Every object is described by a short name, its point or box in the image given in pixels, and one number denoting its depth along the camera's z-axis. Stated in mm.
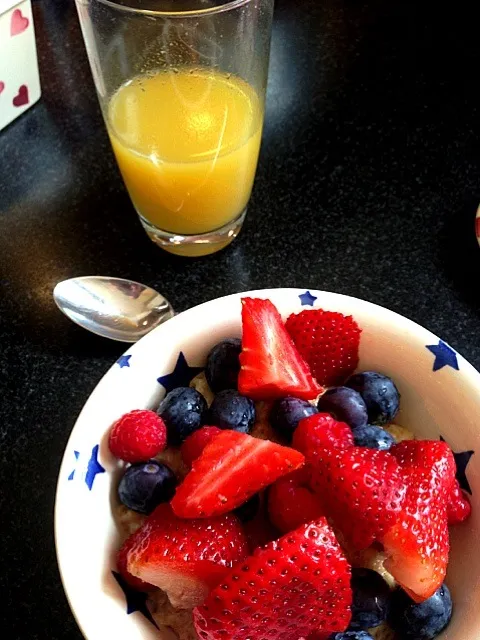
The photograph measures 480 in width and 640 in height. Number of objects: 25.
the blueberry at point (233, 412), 195
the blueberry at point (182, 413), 197
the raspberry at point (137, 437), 186
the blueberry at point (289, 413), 195
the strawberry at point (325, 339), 208
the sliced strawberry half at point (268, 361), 197
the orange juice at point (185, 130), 250
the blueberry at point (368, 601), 169
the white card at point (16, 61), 295
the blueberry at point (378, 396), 204
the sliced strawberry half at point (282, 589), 156
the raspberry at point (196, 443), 188
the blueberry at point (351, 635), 169
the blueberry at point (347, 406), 198
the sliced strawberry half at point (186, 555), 166
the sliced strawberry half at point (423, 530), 166
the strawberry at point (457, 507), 184
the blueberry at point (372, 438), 192
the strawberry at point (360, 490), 168
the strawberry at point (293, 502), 175
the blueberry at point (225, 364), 206
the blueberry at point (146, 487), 184
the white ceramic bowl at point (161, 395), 171
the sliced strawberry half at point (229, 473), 171
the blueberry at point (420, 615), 170
